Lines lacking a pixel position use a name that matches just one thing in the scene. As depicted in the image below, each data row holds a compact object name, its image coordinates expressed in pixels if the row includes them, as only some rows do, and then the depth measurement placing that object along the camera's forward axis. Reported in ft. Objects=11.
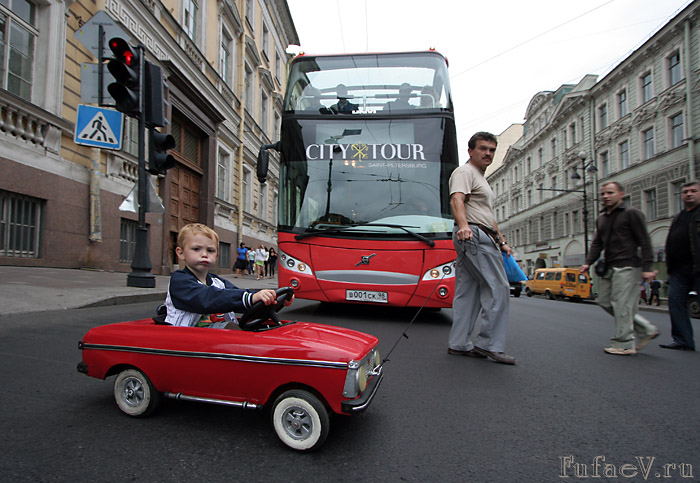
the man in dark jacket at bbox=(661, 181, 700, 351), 15.38
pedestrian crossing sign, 22.97
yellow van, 73.10
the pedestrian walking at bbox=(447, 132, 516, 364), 12.19
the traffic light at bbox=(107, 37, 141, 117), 21.94
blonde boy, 7.22
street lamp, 72.16
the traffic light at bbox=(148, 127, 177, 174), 23.97
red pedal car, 6.12
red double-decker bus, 18.52
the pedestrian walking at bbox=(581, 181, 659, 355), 13.92
